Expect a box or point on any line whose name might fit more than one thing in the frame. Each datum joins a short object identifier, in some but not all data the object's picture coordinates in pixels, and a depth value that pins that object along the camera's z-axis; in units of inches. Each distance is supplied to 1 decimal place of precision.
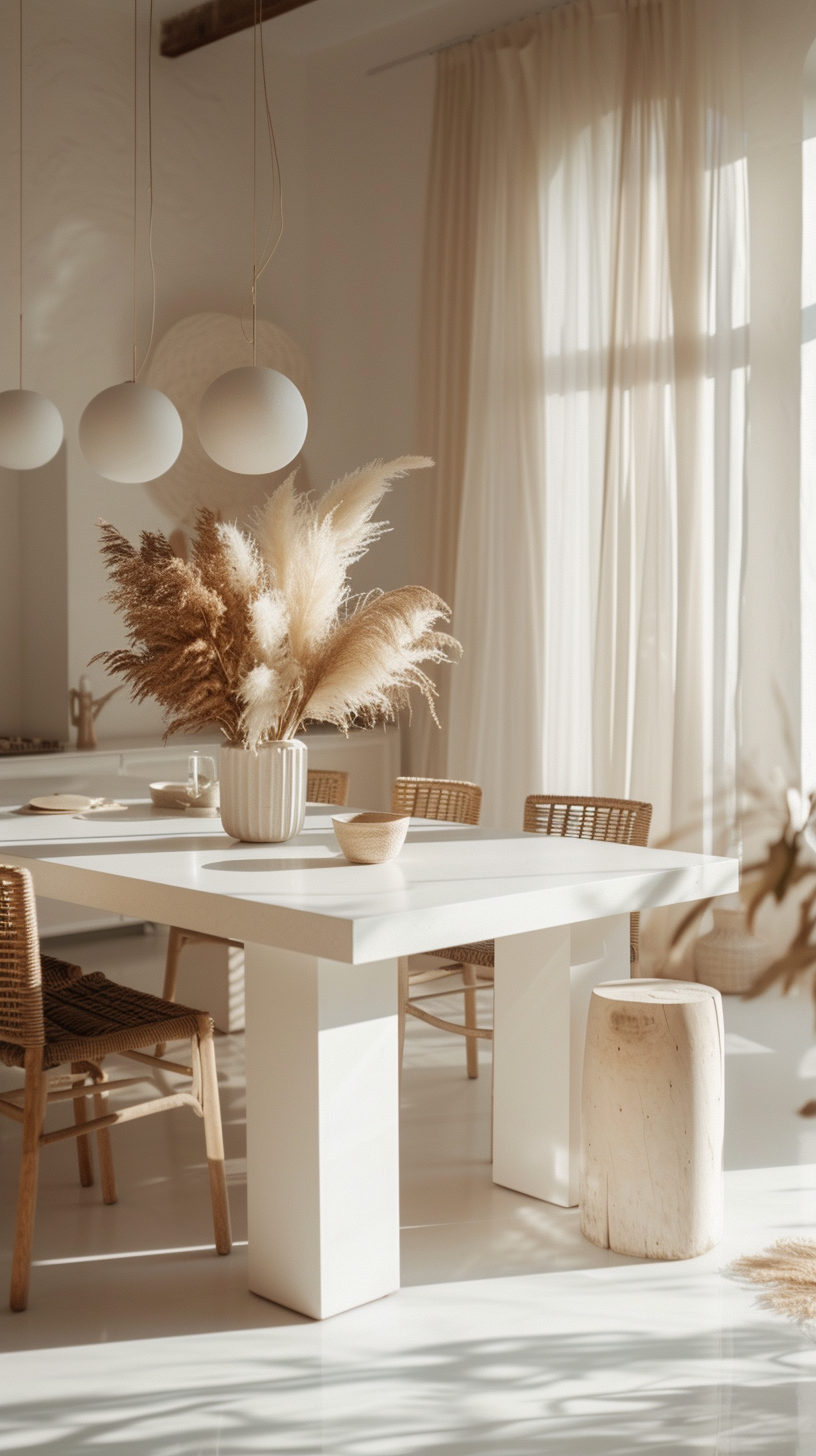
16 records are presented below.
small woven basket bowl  109.5
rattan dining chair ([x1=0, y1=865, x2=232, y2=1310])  98.9
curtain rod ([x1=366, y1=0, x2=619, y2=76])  197.0
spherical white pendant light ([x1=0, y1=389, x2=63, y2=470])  139.4
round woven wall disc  236.2
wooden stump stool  104.6
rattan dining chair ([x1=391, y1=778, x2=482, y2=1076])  153.3
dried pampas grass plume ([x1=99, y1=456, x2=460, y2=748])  115.4
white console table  167.2
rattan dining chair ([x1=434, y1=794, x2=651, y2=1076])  136.2
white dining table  92.1
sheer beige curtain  187.9
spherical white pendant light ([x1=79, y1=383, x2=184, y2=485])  126.9
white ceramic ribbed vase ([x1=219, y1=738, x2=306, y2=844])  120.5
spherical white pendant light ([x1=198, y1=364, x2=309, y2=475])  117.6
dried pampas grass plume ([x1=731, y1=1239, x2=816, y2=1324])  98.3
